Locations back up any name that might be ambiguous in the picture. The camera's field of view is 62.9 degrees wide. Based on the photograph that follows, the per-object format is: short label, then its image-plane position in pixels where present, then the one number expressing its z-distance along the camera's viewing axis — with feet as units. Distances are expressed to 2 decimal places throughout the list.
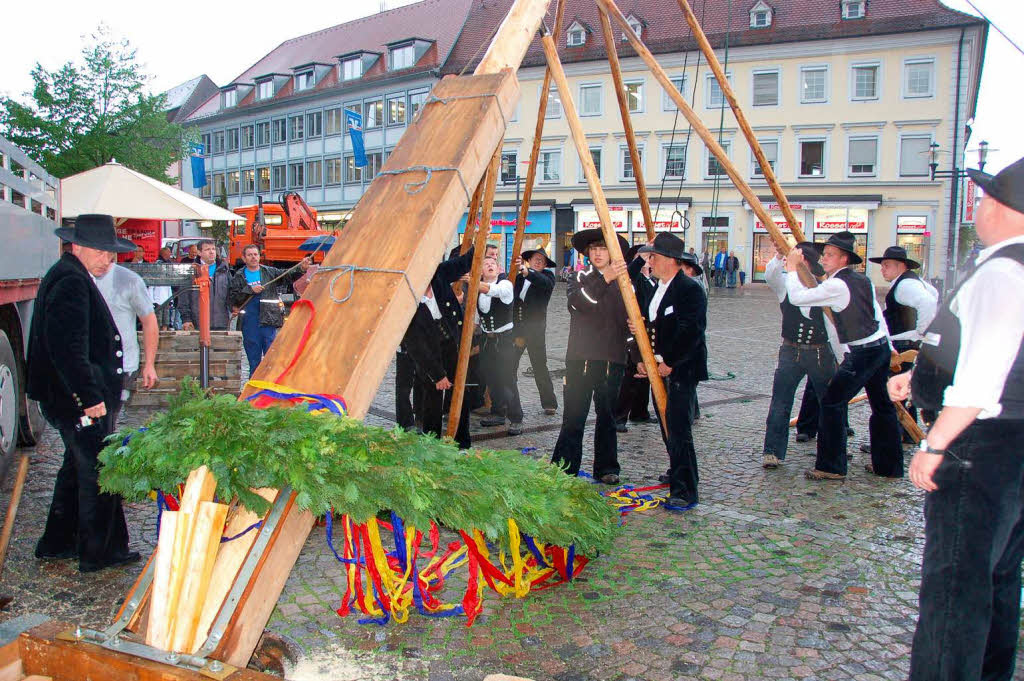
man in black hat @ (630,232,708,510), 18.35
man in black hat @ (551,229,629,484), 19.76
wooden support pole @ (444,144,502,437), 19.79
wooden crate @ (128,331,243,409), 29.07
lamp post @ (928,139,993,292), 72.74
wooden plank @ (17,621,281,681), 7.54
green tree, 99.55
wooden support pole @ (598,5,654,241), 21.17
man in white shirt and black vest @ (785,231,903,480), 20.31
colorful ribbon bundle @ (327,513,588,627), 11.15
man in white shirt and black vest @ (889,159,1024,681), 8.41
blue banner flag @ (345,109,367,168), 124.16
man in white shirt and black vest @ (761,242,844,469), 21.91
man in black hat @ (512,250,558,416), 28.66
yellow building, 116.57
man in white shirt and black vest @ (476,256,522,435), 26.55
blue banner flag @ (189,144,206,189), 120.37
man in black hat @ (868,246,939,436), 23.61
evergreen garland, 8.55
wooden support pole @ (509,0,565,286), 21.02
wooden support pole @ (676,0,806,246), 20.09
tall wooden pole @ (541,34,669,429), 18.10
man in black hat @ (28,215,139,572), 13.73
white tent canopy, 30.99
